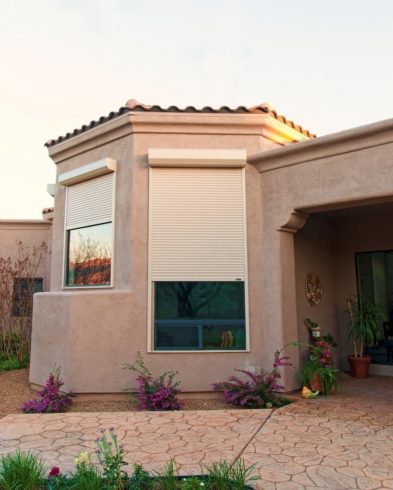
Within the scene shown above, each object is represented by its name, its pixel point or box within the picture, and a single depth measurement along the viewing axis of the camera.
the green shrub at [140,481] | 3.54
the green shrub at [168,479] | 3.46
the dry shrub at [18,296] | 11.15
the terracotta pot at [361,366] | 8.62
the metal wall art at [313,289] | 8.69
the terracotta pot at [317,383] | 7.18
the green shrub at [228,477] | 3.46
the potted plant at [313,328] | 8.12
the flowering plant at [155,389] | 6.49
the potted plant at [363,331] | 8.50
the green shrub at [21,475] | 3.51
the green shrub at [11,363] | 10.09
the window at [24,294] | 11.57
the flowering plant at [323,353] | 7.36
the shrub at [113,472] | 3.41
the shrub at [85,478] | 3.39
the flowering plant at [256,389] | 6.57
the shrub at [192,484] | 3.34
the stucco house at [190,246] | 7.27
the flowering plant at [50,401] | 6.57
